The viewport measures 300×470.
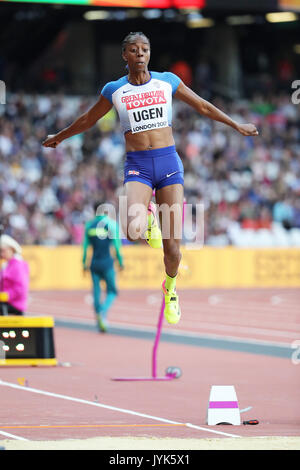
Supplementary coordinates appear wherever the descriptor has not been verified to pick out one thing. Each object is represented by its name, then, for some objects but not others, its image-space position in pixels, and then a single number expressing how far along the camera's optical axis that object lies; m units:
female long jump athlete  16.11
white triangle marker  17.09
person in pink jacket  26.87
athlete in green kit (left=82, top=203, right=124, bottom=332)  34.31
